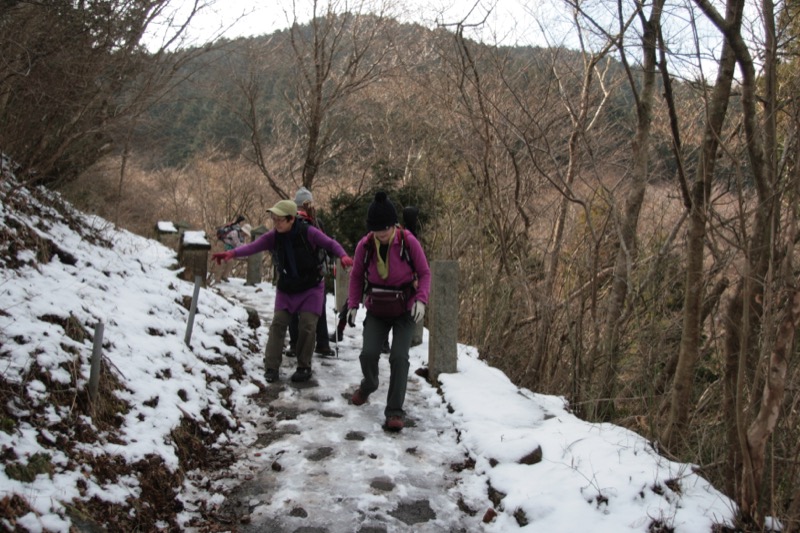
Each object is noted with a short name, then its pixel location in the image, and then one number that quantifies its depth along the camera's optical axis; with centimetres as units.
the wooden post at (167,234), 1170
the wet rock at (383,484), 369
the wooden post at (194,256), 786
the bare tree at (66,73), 549
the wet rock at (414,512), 334
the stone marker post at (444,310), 567
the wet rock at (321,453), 409
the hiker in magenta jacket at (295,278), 561
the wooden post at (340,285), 988
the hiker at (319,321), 652
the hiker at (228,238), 1270
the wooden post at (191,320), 537
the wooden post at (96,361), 357
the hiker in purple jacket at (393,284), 472
